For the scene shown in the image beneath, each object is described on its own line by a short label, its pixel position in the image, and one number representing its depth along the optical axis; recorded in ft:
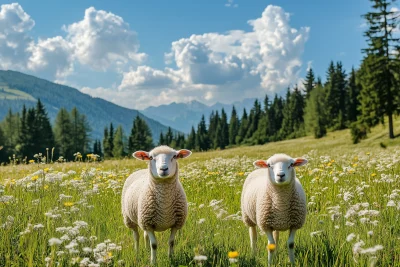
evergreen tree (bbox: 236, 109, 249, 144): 417.28
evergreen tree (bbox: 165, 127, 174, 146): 448.33
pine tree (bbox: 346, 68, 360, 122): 264.72
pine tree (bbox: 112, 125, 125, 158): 369.26
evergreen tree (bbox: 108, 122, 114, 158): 384.47
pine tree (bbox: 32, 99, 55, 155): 271.08
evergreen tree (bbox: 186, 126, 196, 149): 451.85
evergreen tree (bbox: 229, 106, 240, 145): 435.53
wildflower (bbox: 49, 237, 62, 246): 10.22
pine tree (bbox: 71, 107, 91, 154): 333.97
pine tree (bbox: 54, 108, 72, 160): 324.80
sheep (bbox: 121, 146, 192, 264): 15.61
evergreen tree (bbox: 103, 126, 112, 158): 384.47
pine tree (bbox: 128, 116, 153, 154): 324.39
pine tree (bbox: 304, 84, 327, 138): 248.32
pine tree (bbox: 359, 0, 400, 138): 148.56
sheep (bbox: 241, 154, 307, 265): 15.33
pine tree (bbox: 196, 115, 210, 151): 445.78
